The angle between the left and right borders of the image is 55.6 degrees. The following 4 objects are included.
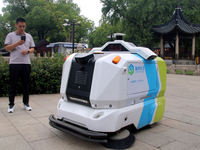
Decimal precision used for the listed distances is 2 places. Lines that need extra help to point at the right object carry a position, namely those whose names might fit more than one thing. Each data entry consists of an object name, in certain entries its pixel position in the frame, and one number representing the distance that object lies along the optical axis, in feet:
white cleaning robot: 9.41
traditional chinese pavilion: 85.97
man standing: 14.44
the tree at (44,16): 127.75
